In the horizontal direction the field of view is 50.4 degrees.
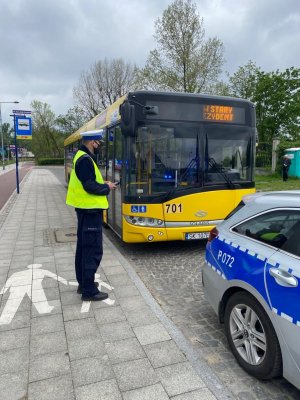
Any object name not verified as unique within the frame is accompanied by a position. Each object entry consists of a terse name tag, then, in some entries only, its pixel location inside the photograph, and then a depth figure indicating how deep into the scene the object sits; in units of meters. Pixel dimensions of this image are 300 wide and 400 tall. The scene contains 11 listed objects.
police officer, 3.64
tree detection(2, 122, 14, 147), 91.82
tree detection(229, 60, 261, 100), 29.14
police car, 2.20
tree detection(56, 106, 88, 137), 48.34
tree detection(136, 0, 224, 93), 22.11
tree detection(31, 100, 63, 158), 57.38
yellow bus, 5.32
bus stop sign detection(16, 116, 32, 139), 15.27
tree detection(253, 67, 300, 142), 26.84
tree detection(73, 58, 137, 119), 36.84
